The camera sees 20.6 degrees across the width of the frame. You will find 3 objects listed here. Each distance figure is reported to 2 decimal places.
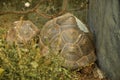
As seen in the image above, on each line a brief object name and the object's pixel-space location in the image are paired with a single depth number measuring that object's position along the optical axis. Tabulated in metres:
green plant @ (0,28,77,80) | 2.92
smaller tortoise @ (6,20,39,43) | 4.43
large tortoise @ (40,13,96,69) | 4.15
